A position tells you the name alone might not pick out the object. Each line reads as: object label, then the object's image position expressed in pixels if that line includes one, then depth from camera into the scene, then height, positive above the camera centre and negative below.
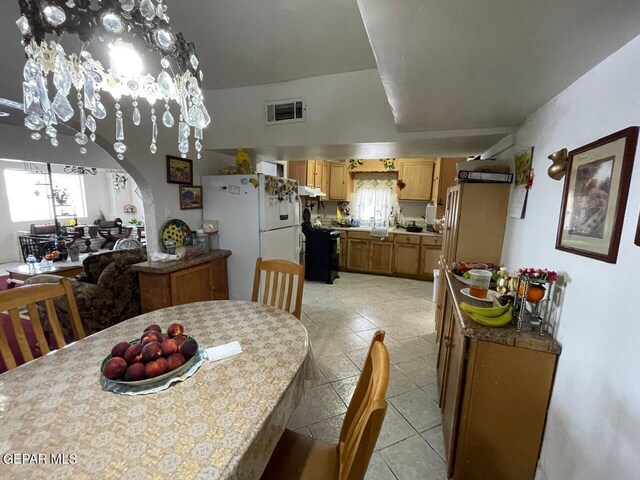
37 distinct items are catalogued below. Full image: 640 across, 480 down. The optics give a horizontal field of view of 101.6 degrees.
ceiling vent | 2.66 +0.98
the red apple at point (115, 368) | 0.93 -0.60
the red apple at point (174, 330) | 1.15 -0.57
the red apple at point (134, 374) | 0.92 -0.61
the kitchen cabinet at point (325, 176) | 5.46 +0.64
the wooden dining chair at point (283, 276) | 1.79 -0.50
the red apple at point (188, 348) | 1.05 -0.59
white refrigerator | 2.84 -0.14
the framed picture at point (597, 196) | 0.87 +0.07
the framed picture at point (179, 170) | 2.65 +0.34
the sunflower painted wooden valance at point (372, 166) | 5.08 +0.83
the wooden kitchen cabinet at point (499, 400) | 1.16 -0.86
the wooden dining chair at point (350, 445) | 0.61 -0.68
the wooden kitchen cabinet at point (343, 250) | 5.14 -0.84
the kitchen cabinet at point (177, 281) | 2.32 -0.74
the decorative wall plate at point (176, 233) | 2.63 -0.32
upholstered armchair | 2.30 -0.81
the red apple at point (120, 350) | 1.01 -0.58
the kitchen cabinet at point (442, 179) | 4.53 +0.55
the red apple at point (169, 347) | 1.02 -0.57
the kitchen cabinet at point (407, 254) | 4.67 -0.81
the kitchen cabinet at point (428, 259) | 4.55 -0.85
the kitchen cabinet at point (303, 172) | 4.87 +0.65
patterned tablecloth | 0.67 -0.67
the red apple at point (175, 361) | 0.98 -0.60
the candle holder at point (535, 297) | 1.17 -0.39
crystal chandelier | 0.95 +0.60
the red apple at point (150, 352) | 0.97 -0.56
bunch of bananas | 1.20 -0.48
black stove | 4.50 -0.80
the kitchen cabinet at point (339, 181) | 5.41 +0.55
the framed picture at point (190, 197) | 2.81 +0.07
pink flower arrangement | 1.15 -0.27
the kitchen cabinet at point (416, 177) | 4.74 +0.61
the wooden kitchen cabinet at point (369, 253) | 4.90 -0.86
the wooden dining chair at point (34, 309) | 1.15 -0.53
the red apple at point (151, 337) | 1.06 -0.56
